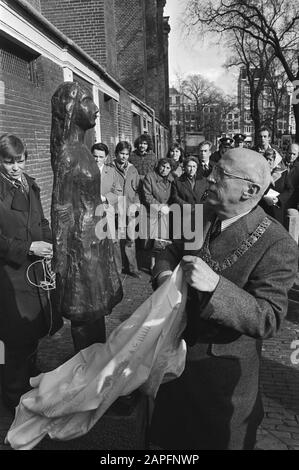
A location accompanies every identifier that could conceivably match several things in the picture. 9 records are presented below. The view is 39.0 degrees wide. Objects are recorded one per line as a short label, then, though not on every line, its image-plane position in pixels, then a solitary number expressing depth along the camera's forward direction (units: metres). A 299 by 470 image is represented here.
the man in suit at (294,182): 6.57
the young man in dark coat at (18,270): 3.20
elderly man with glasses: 1.78
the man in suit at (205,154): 7.76
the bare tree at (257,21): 24.23
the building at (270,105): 43.23
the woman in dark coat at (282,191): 6.69
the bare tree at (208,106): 60.75
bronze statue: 2.43
